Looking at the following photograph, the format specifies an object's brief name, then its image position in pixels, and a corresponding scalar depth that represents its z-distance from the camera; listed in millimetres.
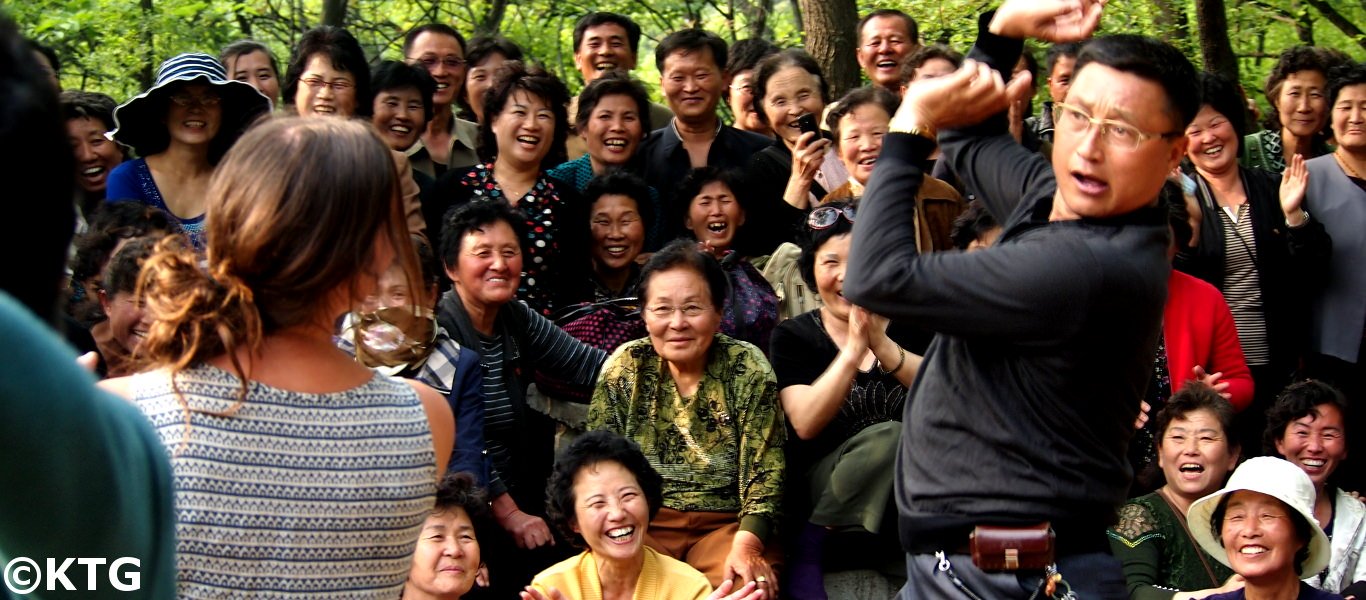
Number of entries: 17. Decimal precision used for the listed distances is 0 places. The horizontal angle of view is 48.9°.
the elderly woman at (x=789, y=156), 6594
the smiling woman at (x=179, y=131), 5762
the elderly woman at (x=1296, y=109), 7754
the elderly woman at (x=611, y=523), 4934
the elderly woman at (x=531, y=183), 6227
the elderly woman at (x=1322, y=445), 5918
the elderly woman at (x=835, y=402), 5285
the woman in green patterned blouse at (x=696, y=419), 5359
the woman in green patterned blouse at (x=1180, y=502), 5566
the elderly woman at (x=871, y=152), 6246
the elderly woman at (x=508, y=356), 5361
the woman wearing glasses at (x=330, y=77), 6406
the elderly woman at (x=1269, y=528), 5145
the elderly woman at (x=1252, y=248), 6742
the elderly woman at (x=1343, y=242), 6898
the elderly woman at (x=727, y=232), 6082
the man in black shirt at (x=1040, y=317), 2943
